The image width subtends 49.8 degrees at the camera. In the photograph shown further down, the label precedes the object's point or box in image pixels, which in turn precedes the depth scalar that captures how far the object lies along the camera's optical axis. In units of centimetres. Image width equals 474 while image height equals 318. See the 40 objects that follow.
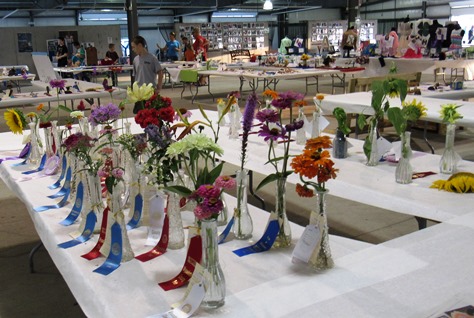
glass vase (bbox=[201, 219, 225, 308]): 117
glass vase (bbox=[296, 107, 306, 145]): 290
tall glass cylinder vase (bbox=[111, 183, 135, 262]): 150
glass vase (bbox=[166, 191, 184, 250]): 155
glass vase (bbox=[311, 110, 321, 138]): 282
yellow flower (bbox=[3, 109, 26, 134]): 240
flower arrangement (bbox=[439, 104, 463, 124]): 226
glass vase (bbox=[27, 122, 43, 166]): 272
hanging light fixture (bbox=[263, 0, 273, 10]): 1415
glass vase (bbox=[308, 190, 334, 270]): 134
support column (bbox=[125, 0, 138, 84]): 1170
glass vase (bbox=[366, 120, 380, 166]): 241
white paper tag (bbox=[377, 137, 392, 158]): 246
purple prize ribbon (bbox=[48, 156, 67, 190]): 229
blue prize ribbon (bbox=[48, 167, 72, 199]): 217
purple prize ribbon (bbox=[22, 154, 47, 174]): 259
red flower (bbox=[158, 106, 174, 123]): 164
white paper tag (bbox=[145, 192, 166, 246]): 165
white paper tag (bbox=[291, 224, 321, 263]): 135
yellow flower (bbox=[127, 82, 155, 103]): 191
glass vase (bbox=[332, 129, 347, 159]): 258
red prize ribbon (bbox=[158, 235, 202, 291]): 128
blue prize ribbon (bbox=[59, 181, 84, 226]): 185
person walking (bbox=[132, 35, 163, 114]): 569
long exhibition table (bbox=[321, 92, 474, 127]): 348
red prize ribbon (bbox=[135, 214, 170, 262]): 152
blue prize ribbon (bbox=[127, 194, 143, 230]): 179
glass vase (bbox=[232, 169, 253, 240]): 161
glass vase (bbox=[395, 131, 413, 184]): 213
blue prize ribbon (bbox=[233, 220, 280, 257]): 152
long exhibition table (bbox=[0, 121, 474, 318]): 116
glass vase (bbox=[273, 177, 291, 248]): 153
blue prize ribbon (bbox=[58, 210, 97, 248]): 167
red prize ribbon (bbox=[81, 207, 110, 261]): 154
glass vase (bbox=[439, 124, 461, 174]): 222
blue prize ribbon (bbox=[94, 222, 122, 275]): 147
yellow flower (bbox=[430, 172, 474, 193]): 198
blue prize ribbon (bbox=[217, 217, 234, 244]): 160
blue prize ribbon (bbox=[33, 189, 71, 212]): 200
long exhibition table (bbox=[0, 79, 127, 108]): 582
